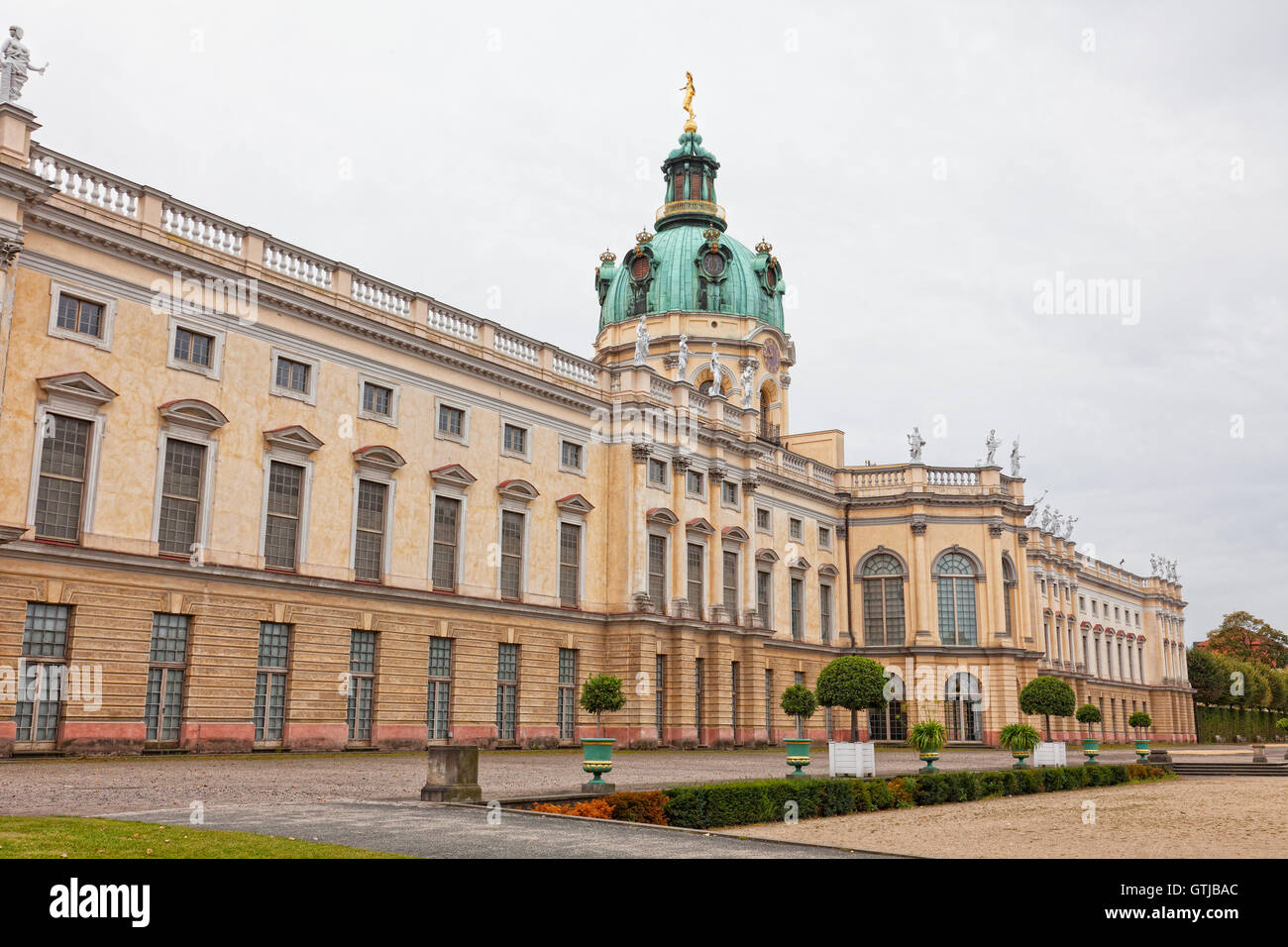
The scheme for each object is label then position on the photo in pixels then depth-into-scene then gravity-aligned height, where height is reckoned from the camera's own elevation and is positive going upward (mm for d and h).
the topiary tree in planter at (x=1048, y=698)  42812 +265
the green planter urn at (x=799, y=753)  26281 -1131
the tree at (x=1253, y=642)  129125 +7295
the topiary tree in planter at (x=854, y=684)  32781 +566
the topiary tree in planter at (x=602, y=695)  36500 +239
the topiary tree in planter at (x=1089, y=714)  53406 -408
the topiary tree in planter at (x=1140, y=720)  56156 -712
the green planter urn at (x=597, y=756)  19719 -917
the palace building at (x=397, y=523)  27891 +6394
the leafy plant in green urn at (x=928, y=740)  28406 -882
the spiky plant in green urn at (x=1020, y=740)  32688 -994
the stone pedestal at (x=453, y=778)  17281 -1156
